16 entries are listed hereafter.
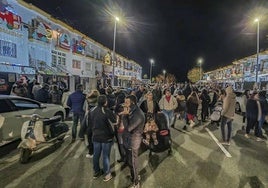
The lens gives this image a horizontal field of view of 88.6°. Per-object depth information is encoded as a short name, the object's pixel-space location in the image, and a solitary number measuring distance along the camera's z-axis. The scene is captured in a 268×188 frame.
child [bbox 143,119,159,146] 3.86
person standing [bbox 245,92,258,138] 5.10
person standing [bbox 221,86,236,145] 4.56
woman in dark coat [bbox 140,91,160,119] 4.02
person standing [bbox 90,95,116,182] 2.74
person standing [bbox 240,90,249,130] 6.45
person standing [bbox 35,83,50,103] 6.86
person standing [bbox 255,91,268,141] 5.16
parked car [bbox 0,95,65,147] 3.90
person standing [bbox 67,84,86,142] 4.65
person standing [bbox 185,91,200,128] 6.40
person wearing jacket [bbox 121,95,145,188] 2.67
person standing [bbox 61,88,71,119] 7.35
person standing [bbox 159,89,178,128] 5.37
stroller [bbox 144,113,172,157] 3.87
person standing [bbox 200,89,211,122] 7.10
